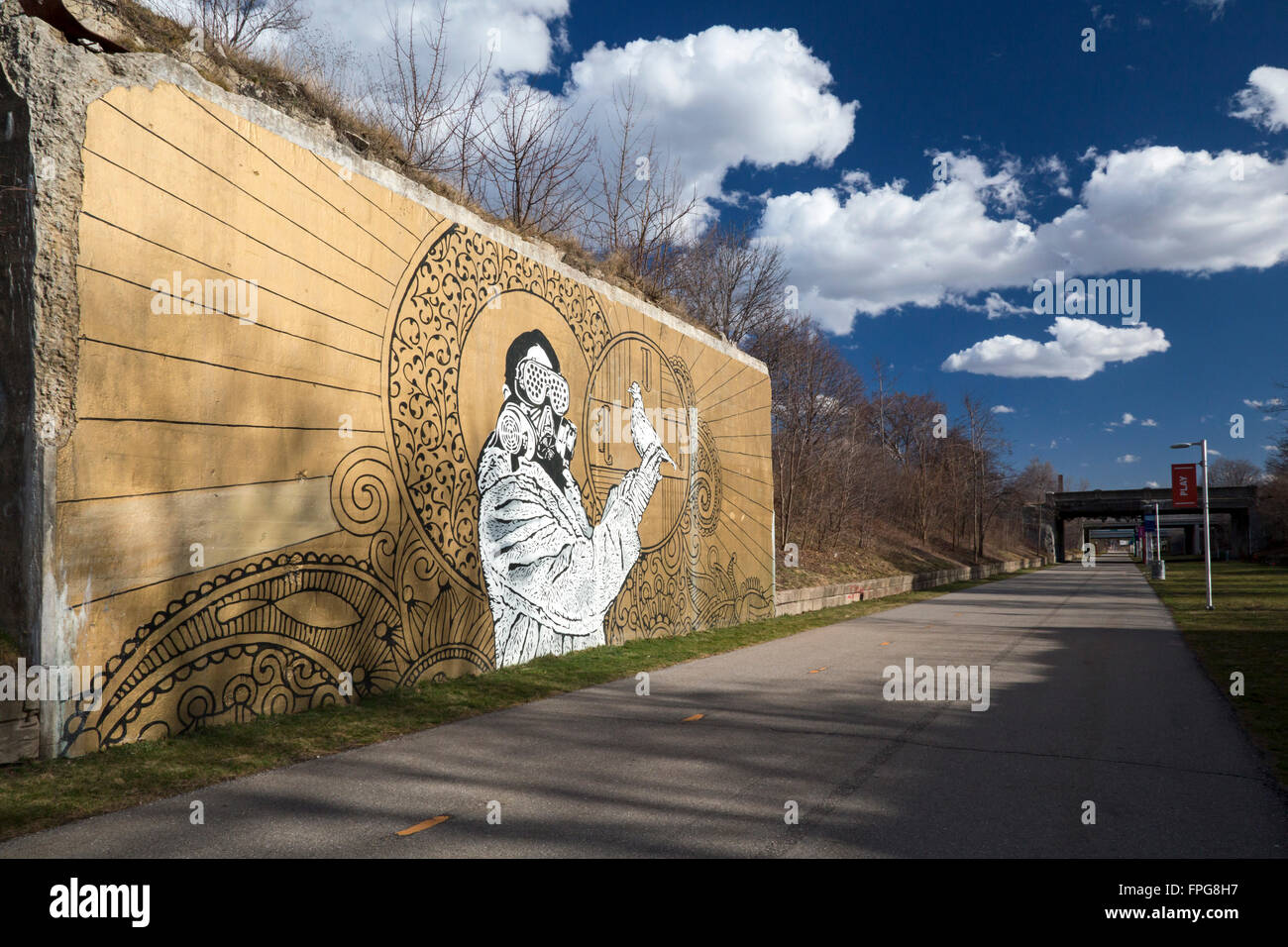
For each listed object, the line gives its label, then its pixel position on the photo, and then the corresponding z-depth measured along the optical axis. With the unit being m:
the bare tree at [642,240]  18.73
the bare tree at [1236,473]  93.49
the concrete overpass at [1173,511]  65.44
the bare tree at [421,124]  11.89
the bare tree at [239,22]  9.91
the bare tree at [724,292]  25.59
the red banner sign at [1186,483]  25.72
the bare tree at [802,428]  28.52
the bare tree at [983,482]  49.06
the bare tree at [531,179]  13.11
